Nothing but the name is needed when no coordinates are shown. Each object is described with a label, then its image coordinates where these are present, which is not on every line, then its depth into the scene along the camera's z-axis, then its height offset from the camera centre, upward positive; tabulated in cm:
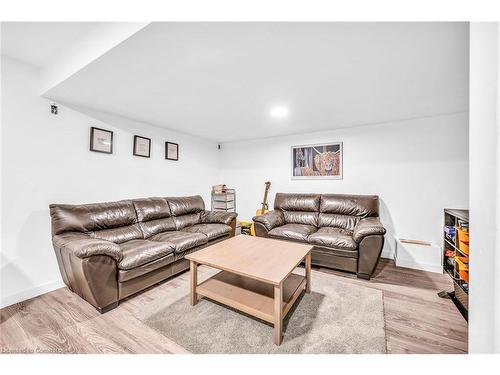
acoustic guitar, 425 -36
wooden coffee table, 157 -78
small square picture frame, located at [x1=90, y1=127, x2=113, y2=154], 266 +61
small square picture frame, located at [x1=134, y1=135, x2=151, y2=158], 318 +63
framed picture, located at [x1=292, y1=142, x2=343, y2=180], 369 +51
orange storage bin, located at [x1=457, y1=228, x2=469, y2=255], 174 -44
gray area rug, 146 -113
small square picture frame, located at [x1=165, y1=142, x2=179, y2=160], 367 +66
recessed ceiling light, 269 +106
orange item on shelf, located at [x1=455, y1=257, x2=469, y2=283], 176 -68
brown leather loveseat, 244 -59
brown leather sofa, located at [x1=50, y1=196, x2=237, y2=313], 182 -67
